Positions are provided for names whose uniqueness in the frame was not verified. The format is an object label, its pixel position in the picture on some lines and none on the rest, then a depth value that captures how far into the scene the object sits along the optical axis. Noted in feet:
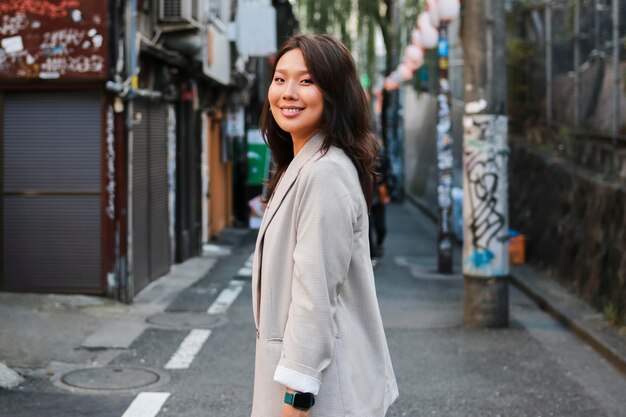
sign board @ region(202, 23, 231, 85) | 49.37
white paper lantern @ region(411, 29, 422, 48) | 61.57
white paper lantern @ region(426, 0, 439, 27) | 47.42
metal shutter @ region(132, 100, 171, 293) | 37.58
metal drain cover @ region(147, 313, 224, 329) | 31.83
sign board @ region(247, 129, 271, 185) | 70.18
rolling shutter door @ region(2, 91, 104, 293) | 34.76
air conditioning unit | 40.50
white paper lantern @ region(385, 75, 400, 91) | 97.08
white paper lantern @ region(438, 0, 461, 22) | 46.03
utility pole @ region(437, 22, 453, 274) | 47.26
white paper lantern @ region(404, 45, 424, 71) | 69.82
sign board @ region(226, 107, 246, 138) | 66.59
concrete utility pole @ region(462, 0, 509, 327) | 32.01
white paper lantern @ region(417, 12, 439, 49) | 59.41
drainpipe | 34.83
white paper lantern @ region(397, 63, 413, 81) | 75.97
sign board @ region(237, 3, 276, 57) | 59.98
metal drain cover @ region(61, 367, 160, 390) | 23.38
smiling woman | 9.01
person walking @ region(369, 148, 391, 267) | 49.65
